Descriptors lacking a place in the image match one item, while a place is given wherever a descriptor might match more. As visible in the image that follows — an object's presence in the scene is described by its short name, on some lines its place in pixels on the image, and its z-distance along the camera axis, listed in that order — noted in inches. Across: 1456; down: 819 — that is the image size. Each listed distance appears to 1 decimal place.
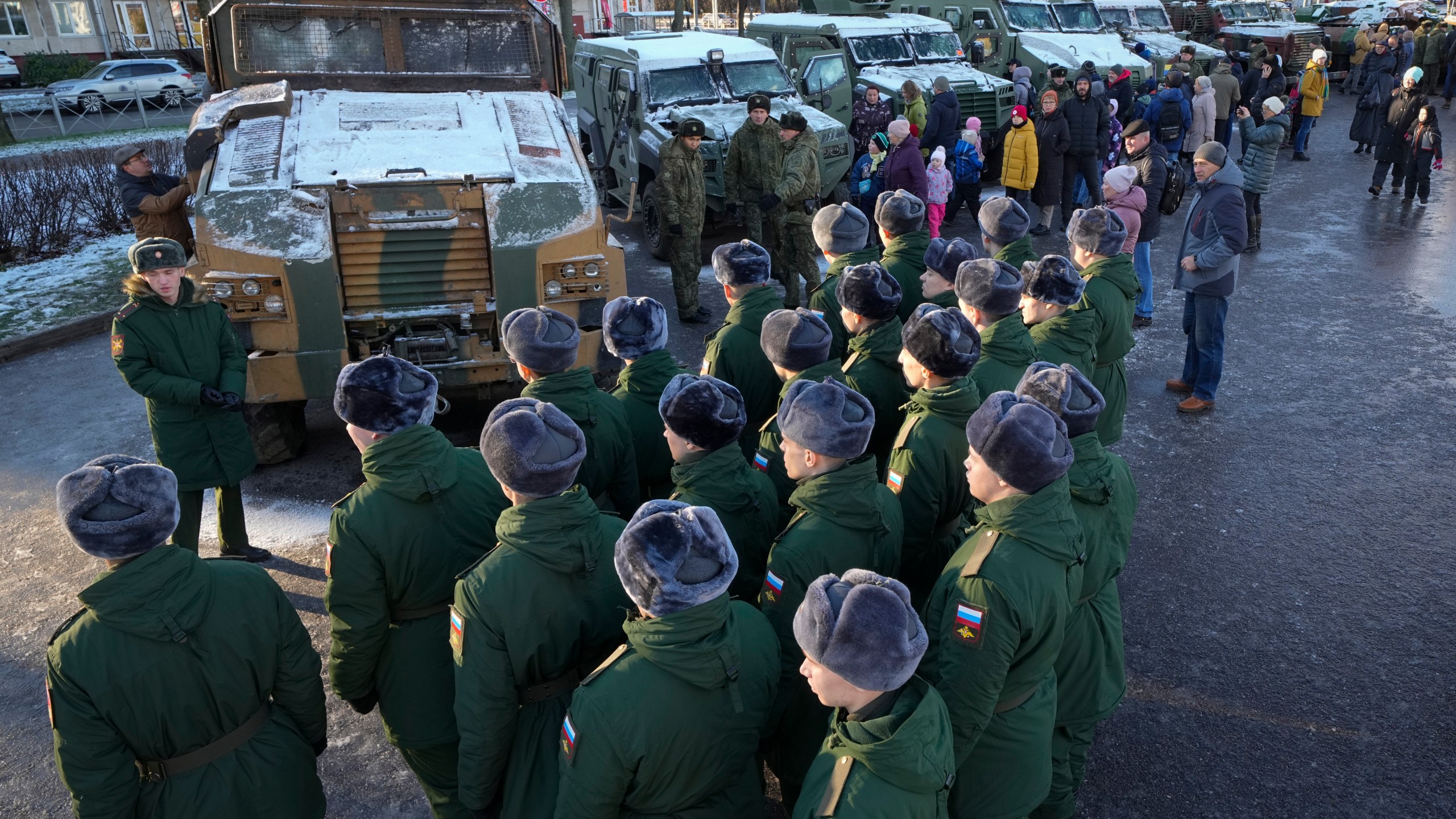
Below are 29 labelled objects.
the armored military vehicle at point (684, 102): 401.1
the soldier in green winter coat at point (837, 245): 209.8
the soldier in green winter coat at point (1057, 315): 178.2
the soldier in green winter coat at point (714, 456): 114.5
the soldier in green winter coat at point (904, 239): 223.0
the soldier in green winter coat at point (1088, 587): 117.3
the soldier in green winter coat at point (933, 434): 135.9
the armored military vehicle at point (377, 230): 219.5
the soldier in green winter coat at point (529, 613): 97.3
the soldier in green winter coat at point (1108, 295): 198.2
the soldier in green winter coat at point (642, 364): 157.6
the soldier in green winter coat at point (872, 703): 75.8
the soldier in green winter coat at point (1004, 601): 97.7
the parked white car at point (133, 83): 948.0
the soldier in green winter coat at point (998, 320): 163.6
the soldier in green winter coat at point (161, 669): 92.4
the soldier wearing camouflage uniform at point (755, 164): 348.5
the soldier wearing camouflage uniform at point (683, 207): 333.7
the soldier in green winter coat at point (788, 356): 142.5
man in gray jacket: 253.8
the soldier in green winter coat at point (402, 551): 111.7
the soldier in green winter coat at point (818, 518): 108.2
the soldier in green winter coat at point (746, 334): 180.1
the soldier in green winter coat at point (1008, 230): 218.1
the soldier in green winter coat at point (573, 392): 140.1
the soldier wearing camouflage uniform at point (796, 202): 334.6
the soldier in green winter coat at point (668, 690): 83.0
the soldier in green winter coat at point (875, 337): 167.6
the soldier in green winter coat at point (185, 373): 172.7
